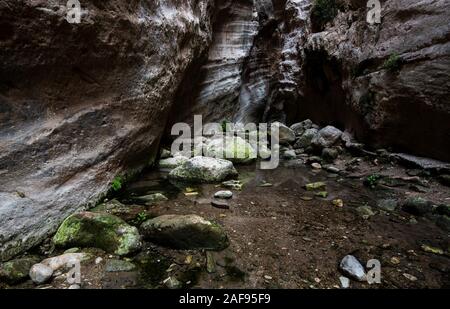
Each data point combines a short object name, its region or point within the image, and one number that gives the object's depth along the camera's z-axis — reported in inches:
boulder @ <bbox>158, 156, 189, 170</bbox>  287.4
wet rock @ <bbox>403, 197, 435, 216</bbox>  179.3
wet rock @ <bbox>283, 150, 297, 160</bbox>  353.7
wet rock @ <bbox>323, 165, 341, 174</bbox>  283.0
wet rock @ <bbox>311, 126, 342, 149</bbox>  345.7
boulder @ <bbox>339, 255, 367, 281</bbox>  111.1
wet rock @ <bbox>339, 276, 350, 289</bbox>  107.0
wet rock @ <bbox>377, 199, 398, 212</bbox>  187.8
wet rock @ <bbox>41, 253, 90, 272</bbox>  114.4
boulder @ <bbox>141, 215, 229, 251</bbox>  131.3
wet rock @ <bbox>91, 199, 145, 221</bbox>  169.5
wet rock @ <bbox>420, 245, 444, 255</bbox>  133.0
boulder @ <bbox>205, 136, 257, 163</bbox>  312.8
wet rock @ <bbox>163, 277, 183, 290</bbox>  105.5
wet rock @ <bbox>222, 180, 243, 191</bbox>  233.5
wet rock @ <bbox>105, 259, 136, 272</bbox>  114.7
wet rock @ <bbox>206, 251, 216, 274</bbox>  115.8
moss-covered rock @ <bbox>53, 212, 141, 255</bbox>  127.4
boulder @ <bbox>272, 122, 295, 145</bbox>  410.0
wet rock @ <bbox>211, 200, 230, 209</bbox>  187.8
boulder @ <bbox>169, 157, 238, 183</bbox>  247.8
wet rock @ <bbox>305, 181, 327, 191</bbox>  231.1
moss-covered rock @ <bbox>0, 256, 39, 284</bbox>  105.7
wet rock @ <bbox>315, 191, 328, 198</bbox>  213.2
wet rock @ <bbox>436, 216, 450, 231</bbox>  160.7
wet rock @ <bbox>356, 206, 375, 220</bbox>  174.1
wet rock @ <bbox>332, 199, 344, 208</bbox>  193.2
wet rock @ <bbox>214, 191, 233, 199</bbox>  207.9
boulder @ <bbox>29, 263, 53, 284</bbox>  105.5
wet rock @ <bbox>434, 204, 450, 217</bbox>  176.1
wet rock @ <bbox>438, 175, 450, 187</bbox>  215.0
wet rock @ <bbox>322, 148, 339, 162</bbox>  320.2
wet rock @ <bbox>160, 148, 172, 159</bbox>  302.1
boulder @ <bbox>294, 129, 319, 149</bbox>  384.2
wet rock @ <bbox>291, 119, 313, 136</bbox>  462.0
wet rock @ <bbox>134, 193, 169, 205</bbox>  194.8
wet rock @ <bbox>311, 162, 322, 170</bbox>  302.7
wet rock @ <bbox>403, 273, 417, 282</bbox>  112.0
